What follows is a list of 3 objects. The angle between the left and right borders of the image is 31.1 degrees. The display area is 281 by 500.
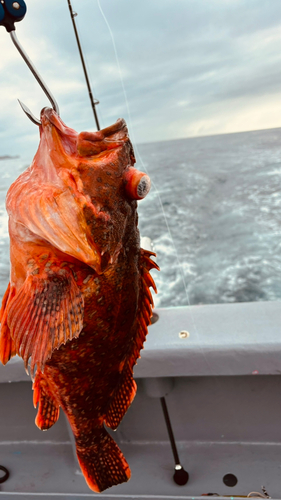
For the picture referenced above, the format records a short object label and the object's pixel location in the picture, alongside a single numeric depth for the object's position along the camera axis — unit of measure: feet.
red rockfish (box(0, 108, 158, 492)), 1.51
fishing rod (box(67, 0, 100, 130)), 2.24
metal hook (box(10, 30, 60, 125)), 1.37
